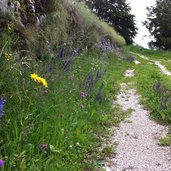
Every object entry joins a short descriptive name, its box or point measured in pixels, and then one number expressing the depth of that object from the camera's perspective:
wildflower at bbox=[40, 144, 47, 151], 3.36
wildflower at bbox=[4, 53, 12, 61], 4.01
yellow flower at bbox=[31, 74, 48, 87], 3.53
